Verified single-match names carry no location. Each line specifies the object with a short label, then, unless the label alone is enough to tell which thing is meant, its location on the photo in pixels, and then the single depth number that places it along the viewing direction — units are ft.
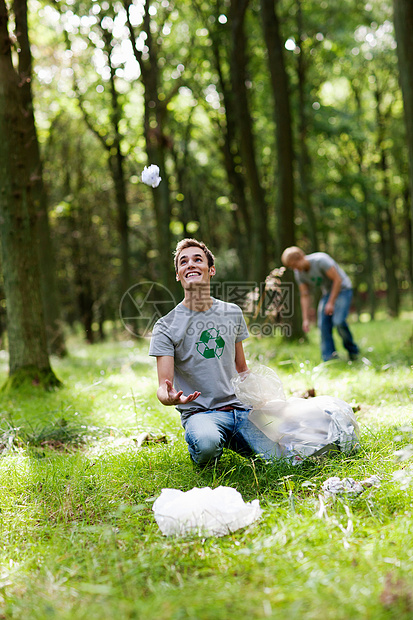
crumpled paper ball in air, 12.65
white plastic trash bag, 11.30
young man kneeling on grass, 11.34
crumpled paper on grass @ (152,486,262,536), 8.45
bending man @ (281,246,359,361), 22.54
